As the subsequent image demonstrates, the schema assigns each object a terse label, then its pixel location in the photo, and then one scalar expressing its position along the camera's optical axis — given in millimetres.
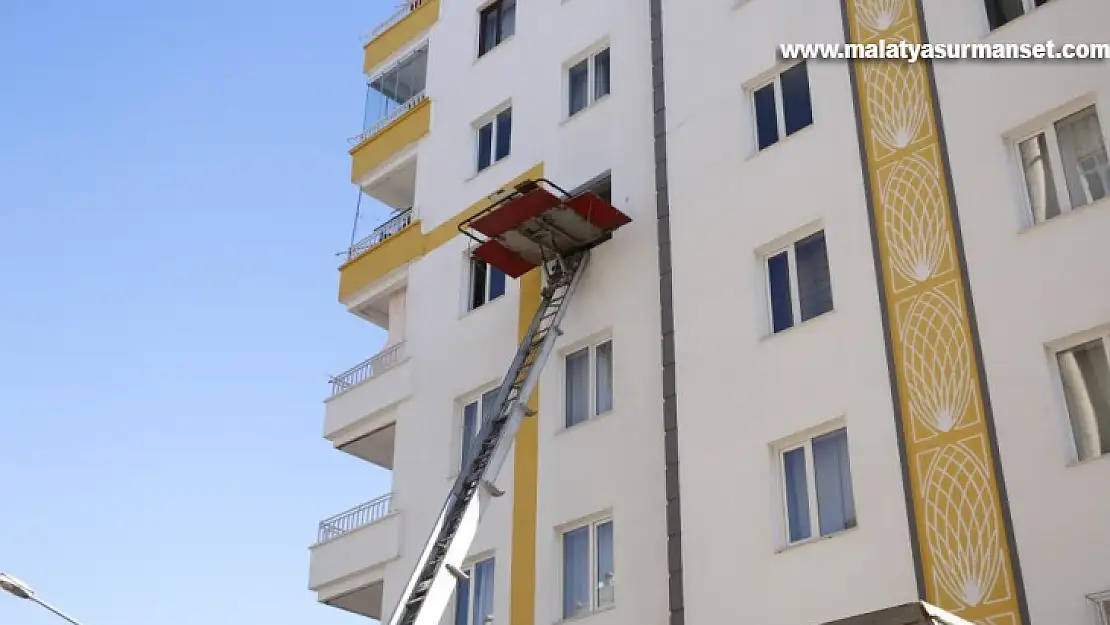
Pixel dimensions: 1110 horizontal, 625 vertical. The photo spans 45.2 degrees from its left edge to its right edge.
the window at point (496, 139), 29688
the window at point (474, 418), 26484
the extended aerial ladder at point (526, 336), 20766
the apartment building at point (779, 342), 17531
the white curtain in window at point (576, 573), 22516
